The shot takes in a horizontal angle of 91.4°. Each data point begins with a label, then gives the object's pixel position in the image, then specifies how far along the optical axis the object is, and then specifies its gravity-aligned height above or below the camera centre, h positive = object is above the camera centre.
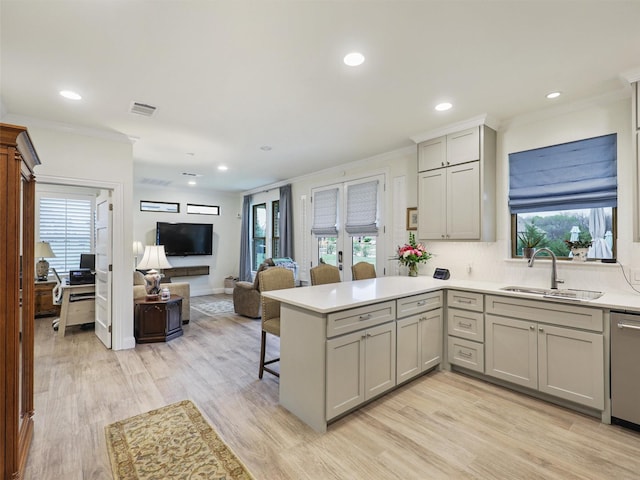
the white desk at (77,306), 4.62 -0.96
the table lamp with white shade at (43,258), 5.40 -0.29
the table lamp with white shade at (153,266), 4.32 -0.32
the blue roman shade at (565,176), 2.89 +0.64
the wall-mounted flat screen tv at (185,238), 7.49 +0.11
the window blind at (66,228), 6.11 +0.30
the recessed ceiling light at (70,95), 2.88 +1.39
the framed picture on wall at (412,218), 4.39 +0.32
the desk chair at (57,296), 4.82 -0.83
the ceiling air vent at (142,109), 3.14 +1.39
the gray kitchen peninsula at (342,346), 2.28 -0.84
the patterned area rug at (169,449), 1.89 -1.39
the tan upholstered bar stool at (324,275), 3.55 -0.39
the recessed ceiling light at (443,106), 3.12 +1.37
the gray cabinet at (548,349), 2.47 -0.94
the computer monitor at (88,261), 5.80 -0.34
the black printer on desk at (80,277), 4.94 -0.55
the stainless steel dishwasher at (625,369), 2.29 -0.97
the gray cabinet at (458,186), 3.46 +0.65
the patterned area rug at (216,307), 6.25 -1.38
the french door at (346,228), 4.98 +0.24
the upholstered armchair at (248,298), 5.52 -1.01
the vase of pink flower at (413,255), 4.02 -0.19
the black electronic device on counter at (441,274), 3.83 -0.41
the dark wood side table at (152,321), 4.31 -1.10
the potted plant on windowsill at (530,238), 3.30 +0.03
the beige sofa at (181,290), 4.95 -0.79
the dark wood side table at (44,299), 5.66 -1.03
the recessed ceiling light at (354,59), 2.29 +1.37
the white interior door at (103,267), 4.09 -0.33
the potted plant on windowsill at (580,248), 2.96 -0.08
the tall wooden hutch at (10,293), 1.60 -0.26
